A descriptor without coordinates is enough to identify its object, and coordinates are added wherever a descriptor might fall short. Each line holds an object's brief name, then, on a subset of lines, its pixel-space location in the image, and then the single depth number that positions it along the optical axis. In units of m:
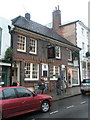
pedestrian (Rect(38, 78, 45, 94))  7.90
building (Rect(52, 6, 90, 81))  14.77
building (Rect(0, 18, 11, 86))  7.67
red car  3.92
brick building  8.65
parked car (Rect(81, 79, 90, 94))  8.73
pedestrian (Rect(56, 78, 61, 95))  8.49
